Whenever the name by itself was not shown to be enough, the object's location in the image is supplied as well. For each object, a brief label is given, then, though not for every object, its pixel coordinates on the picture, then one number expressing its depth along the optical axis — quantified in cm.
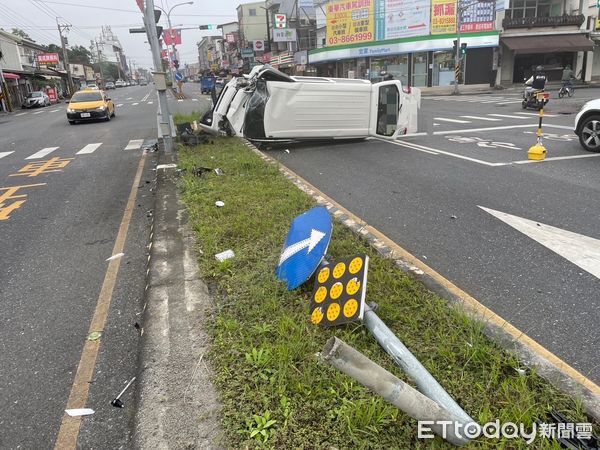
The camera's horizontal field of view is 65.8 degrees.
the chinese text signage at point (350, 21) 3953
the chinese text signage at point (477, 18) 3494
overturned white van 1105
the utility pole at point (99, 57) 10554
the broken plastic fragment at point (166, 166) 958
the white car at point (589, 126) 936
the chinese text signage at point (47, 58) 6088
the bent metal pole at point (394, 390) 209
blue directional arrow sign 366
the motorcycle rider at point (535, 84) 1858
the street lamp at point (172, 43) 3732
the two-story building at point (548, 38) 3425
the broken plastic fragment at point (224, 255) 455
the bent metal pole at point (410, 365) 238
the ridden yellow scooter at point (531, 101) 1883
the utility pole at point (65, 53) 6287
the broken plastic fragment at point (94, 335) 356
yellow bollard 898
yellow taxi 2097
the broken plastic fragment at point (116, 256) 514
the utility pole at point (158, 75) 1105
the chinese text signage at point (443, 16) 3572
